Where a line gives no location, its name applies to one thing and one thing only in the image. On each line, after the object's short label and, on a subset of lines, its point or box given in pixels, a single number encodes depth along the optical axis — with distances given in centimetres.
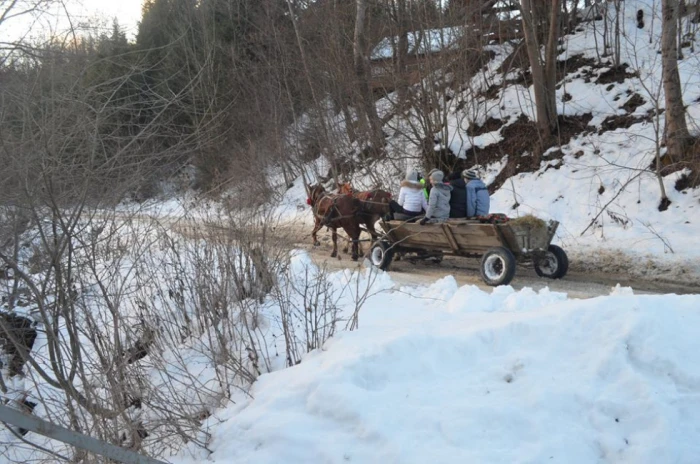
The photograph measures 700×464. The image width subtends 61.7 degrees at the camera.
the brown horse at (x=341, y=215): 1112
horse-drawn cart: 818
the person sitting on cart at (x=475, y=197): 962
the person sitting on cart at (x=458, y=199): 959
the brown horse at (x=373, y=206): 1108
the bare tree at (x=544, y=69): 1415
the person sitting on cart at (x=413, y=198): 1035
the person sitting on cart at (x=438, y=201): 933
